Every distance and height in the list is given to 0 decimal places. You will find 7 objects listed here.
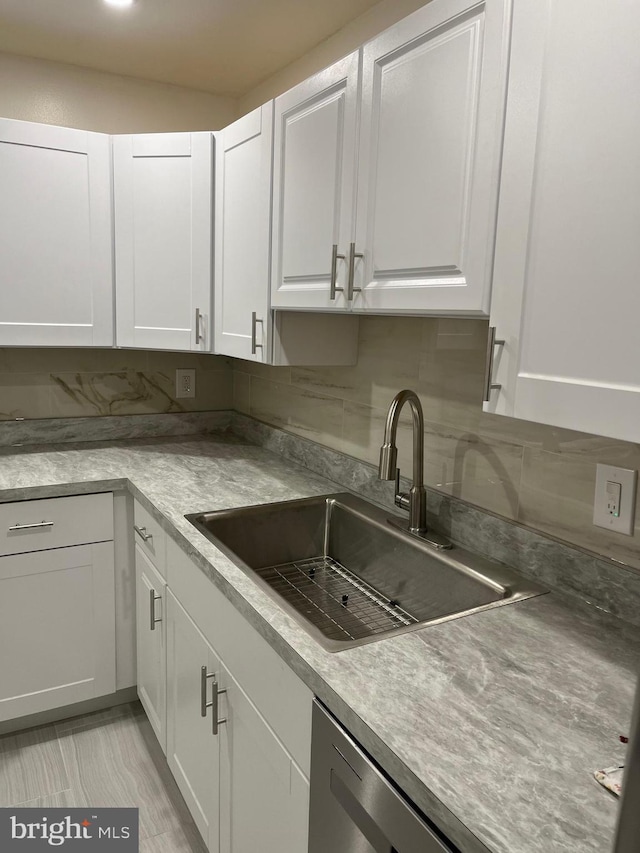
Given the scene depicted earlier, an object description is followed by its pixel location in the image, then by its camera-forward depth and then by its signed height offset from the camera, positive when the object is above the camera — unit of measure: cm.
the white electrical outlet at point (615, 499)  118 -31
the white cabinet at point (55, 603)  205 -97
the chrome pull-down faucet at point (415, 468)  146 -34
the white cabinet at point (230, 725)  115 -87
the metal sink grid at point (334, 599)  150 -70
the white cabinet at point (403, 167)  110 +32
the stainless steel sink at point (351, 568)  143 -62
